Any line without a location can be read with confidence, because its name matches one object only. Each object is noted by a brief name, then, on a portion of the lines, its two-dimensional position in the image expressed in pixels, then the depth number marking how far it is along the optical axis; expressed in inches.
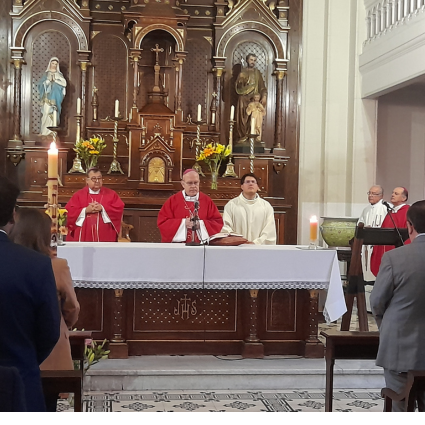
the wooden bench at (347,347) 174.0
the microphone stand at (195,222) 262.7
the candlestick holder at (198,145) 431.2
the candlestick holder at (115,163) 430.0
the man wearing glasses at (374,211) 388.5
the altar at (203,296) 251.4
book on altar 266.2
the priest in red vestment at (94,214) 327.3
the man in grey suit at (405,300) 150.0
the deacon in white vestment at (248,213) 326.0
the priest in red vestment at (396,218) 374.3
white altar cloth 250.1
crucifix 444.5
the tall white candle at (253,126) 429.1
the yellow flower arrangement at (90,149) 409.4
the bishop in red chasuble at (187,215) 291.9
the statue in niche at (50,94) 434.9
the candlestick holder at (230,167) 433.7
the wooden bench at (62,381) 128.4
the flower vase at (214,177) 417.9
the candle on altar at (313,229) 257.6
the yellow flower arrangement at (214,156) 410.9
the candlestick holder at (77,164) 422.3
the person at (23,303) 108.7
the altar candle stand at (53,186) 201.0
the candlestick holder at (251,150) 422.6
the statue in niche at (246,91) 450.3
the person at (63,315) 146.5
